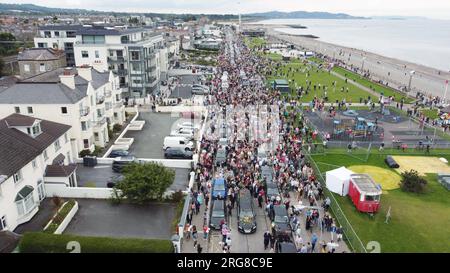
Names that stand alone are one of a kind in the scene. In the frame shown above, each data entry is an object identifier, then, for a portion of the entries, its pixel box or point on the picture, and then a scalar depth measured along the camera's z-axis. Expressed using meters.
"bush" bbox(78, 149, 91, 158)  34.22
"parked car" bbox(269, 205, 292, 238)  21.78
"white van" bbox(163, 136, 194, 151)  36.19
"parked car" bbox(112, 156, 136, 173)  31.03
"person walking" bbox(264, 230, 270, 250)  20.97
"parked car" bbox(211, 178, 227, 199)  26.03
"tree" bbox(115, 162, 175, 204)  24.72
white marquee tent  27.92
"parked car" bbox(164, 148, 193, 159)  34.81
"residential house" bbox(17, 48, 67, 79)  63.00
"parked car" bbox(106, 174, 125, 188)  27.25
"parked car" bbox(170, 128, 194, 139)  39.59
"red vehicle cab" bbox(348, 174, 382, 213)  25.30
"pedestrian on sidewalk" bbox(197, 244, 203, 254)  20.34
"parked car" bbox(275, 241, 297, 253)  19.95
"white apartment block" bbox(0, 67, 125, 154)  32.53
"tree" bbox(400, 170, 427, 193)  29.11
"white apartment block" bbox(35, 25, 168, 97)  56.03
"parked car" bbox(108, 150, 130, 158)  34.47
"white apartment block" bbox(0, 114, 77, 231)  22.05
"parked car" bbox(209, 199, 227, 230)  22.95
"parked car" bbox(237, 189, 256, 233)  22.69
